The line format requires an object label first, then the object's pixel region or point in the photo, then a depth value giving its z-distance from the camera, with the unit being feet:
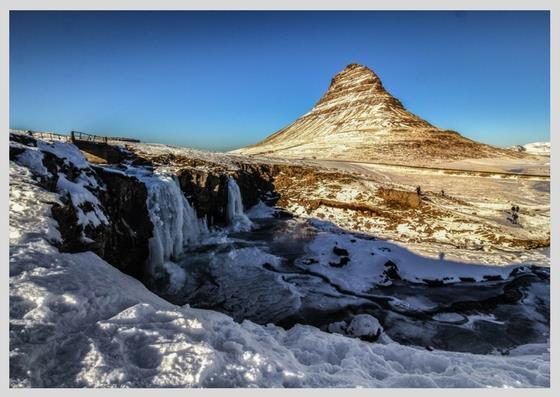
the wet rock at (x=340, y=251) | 66.44
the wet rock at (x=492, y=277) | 56.95
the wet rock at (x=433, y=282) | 55.77
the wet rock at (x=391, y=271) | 58.29
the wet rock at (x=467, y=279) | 56.79
